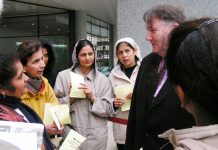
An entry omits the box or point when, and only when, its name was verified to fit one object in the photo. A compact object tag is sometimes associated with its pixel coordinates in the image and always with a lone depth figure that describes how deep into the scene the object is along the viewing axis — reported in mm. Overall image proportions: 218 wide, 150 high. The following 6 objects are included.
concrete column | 13711
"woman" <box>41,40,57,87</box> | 3961
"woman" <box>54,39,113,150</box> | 3359
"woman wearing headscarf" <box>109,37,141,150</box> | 3568
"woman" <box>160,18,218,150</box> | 972
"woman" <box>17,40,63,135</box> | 2871
